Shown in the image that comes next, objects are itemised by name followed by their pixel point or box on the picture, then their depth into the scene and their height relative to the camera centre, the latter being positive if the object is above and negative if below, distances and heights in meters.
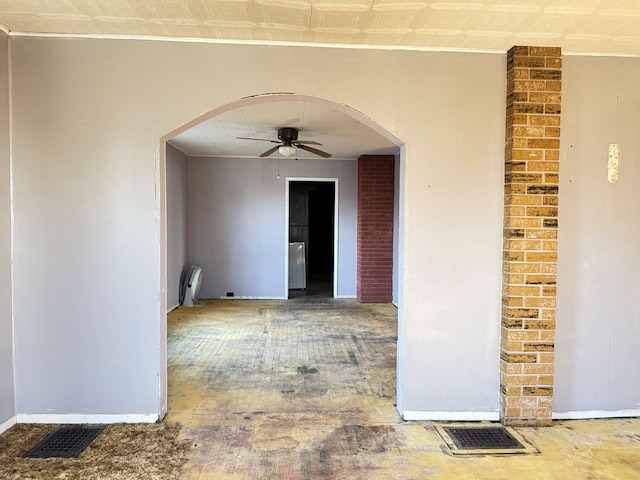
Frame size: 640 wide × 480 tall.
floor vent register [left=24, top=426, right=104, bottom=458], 2.38 -1.34
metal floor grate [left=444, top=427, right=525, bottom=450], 2.54 -1.37
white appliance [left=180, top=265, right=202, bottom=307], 6.92 -1.04
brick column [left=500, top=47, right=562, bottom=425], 2.74 -0.03
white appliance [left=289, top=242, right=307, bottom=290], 8.73 -0.87
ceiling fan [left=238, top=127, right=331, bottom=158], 5.10 +1.11
